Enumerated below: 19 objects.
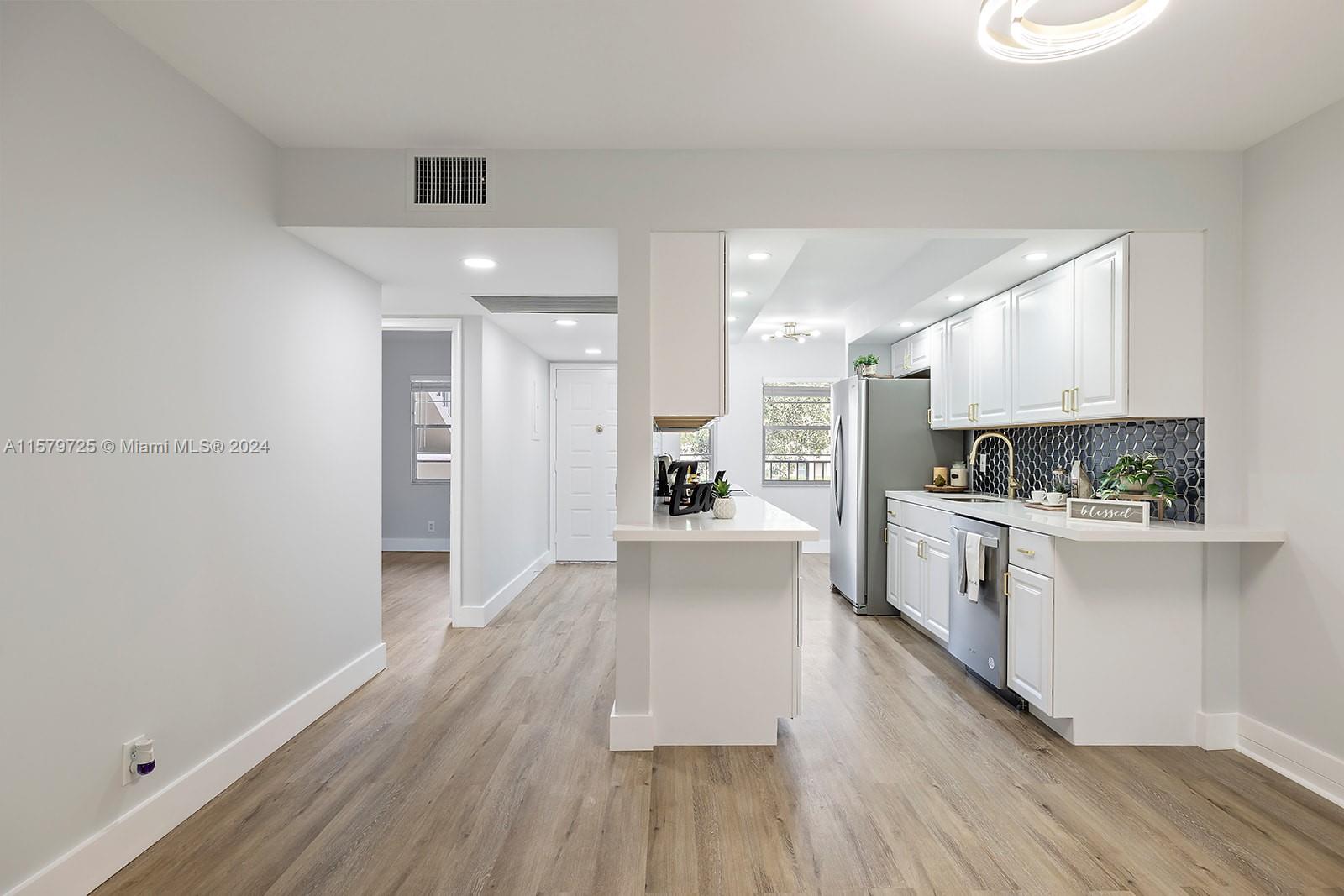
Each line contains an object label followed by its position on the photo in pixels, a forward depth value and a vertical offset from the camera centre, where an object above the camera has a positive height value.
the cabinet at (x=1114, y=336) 2.80 +0.51
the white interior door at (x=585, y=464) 6.92 -0.19
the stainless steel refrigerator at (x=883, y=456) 4.84 -0.07
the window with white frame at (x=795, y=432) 7.68 +0.17
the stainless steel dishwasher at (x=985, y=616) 3.17 -0.86
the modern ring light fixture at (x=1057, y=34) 1.55 +1.01
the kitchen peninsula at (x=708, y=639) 2.75 -0.80
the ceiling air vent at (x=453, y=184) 2.74 +1.08
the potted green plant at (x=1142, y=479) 3.01 -0.14
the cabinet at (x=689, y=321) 2.77 +0.53
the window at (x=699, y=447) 7.47 -0.01
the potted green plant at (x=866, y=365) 5.13 +0.63
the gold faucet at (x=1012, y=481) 4.33 -0.22
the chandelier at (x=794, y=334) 6.58 +1.17
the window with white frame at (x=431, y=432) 7.97 +0.16
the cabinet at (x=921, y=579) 3.84 -0.84
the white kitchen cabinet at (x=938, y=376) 4.61 +0.50
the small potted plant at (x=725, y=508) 2.99 -0.28
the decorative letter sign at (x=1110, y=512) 2.78 -0.28
